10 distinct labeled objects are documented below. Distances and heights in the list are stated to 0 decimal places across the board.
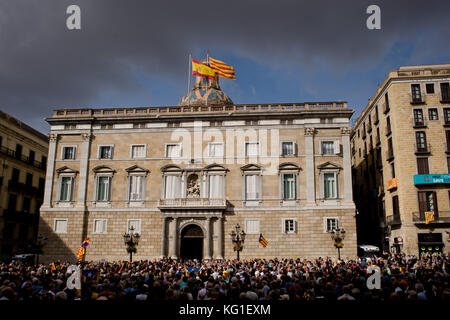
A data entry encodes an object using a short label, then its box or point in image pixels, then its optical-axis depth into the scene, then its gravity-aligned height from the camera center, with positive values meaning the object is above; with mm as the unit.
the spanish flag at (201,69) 41656 +17417
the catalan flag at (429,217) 35128 +2312
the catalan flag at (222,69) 41906 +17597
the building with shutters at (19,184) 43094 +6328
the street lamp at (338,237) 34109 +576
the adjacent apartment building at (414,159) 35625 +7700
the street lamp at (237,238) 35469 +434
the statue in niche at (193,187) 38438 +5175
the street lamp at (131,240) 34344 +188
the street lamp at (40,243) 36938 -126
